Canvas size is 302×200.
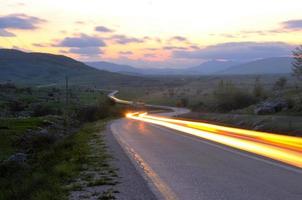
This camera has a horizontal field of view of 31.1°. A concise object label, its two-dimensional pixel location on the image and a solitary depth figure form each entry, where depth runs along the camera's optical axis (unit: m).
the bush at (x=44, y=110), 70.88
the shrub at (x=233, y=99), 60.75
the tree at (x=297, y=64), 54.28
